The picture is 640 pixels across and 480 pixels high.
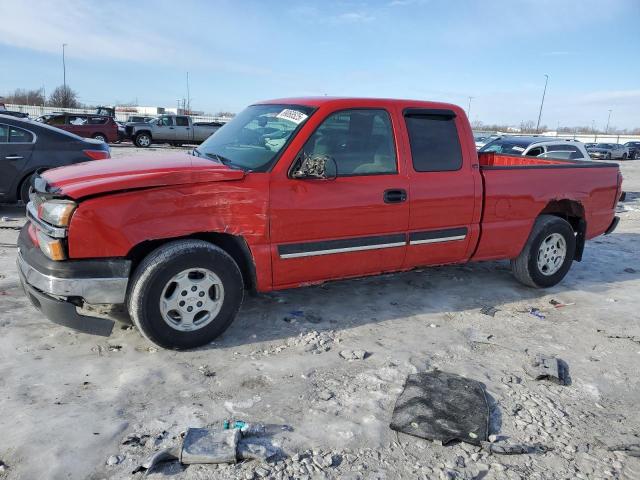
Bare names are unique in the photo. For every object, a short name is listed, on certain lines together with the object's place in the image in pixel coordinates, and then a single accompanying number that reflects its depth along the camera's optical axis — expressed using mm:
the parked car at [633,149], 38588
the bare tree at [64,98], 63828
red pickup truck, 3447
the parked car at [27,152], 7688
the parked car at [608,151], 35875
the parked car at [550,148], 11125
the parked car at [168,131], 26594
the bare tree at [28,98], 76775
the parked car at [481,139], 20891
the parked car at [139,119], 28689
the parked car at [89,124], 24266
